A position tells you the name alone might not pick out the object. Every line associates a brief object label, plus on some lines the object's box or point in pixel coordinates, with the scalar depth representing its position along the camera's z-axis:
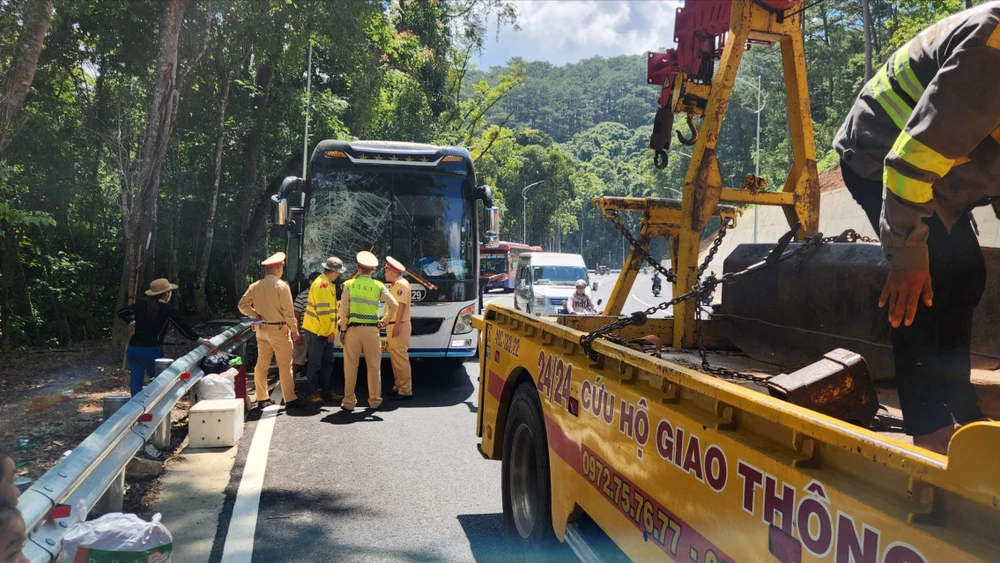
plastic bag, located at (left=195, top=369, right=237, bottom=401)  7.47
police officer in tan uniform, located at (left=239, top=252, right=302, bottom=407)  8.65
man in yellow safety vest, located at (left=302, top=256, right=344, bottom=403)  9.04
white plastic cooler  6.80
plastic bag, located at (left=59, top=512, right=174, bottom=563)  3.03
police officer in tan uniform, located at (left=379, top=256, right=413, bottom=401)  9.20
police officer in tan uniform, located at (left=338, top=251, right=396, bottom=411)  8.73
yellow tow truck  1.43
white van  19.16
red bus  39.17
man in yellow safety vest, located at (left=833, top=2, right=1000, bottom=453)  1.99
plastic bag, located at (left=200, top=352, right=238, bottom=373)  7.49
